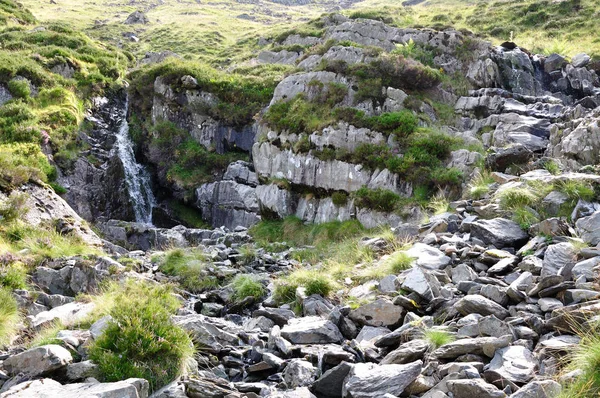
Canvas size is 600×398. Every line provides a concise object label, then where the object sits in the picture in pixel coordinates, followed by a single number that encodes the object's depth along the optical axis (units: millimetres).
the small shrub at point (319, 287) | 10562
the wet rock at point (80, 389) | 5508
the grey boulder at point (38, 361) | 6402
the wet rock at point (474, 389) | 4969
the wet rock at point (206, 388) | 6145
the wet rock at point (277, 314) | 9586
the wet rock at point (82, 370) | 6312
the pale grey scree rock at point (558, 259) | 7602
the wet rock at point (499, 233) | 10258
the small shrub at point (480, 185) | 14234
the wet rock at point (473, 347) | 5957
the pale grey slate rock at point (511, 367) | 5285
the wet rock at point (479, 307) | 7055
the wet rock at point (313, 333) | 8070
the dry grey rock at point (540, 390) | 4764
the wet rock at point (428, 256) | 9852
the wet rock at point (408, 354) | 6438
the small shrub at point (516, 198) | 11422
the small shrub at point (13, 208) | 18562
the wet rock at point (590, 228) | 8539
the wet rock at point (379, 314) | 8219
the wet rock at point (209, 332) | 7715
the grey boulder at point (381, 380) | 5703
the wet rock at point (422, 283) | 8398
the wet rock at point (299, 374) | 6546
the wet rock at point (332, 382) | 6238
